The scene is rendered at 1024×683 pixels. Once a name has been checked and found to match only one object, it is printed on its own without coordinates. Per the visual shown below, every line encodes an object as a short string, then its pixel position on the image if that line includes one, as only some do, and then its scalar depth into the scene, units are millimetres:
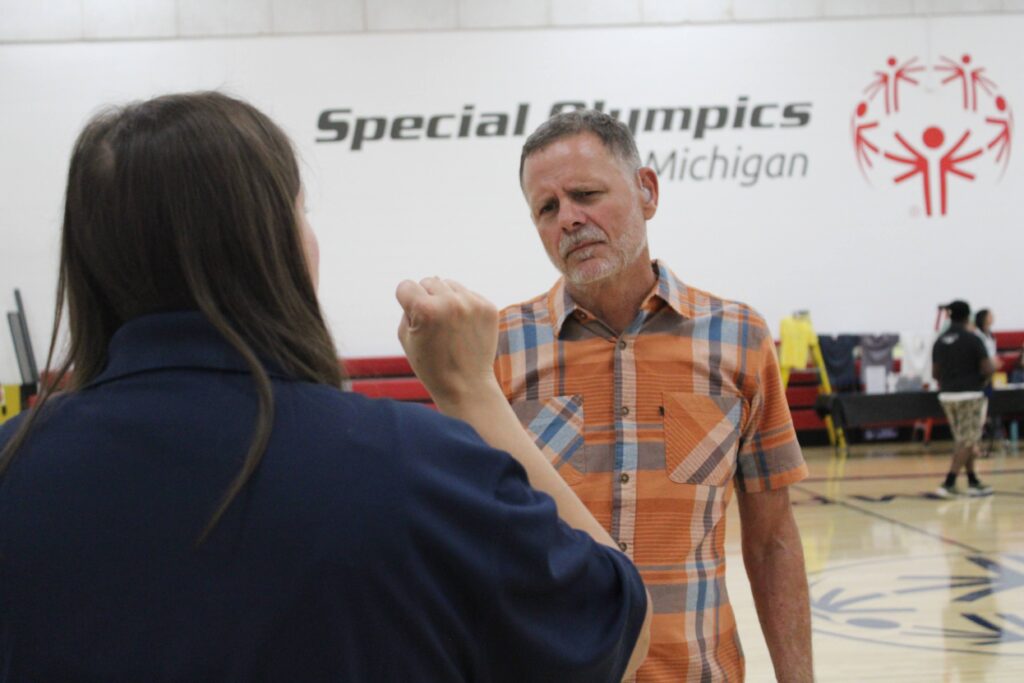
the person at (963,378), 9906
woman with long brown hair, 793
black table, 12875
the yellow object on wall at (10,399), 13328
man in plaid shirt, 1992
